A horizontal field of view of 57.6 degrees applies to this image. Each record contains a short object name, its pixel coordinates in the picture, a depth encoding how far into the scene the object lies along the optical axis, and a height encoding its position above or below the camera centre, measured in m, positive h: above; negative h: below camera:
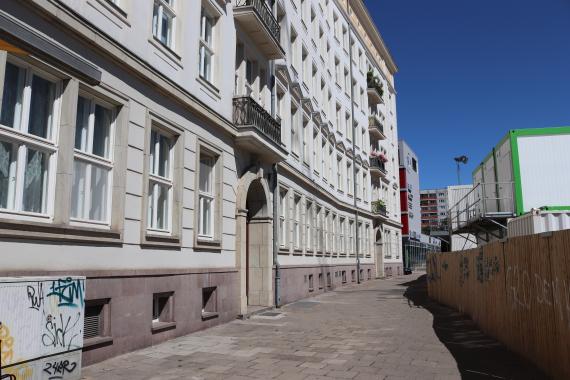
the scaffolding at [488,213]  18.11 +2.07
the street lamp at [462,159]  58.75 +12.18
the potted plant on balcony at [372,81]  39.09 +14.05
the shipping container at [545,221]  14.80 +1.31
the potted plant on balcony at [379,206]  38.09 +4.55
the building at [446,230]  27.53 +2.64
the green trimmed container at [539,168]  17.20 +3.28
